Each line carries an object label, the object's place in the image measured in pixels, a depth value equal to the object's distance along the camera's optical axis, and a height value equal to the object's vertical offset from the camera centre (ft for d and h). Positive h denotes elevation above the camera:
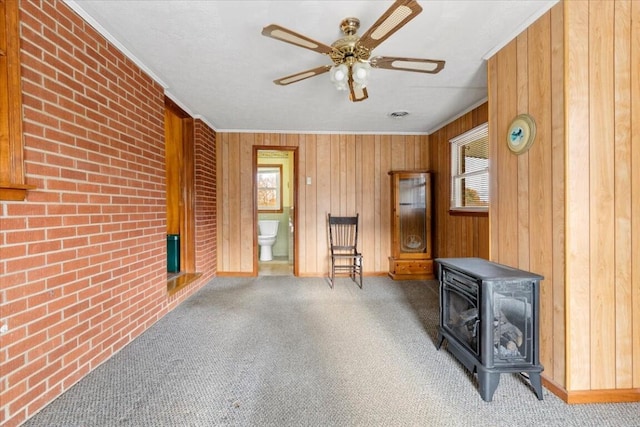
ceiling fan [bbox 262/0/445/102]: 4.24 +2.89
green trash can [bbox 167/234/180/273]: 11.51 -1.67
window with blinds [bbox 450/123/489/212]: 10.08 +1.53
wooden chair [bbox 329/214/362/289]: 12.92 -1.41
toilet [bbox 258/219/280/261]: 17.15 -1.54
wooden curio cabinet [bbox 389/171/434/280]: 12.87 -0.79
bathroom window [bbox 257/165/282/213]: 18.40 +1.37
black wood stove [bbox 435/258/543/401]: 4.84 -2.13
